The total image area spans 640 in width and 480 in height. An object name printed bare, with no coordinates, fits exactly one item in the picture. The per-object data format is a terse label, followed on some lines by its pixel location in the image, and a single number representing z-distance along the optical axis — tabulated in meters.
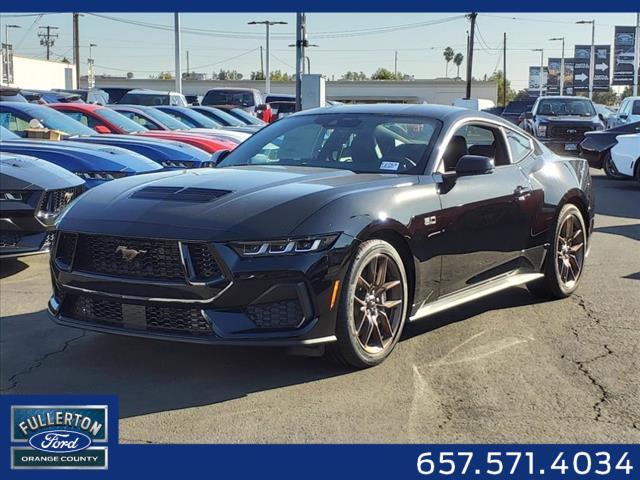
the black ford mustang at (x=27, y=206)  7.12
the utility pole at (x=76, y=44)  60.85
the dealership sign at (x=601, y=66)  73.19
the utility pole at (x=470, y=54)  55.27
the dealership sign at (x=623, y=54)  61.62
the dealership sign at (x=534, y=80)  94.38
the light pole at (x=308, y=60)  20.17
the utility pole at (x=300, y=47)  19.56
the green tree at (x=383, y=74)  109.16
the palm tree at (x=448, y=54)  137.05
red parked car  12.63
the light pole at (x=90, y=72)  62.28
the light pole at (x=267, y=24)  55.40
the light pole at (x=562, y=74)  75.43
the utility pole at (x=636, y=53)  46.59
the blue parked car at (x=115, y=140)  10.62
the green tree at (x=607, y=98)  116.00
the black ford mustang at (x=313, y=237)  4.37
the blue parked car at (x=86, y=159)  8.74
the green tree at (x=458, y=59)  138.52
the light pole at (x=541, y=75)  81.54
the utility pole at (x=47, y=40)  98.18
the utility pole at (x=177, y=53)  32.09
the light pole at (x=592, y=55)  61.61
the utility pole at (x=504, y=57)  89.11
